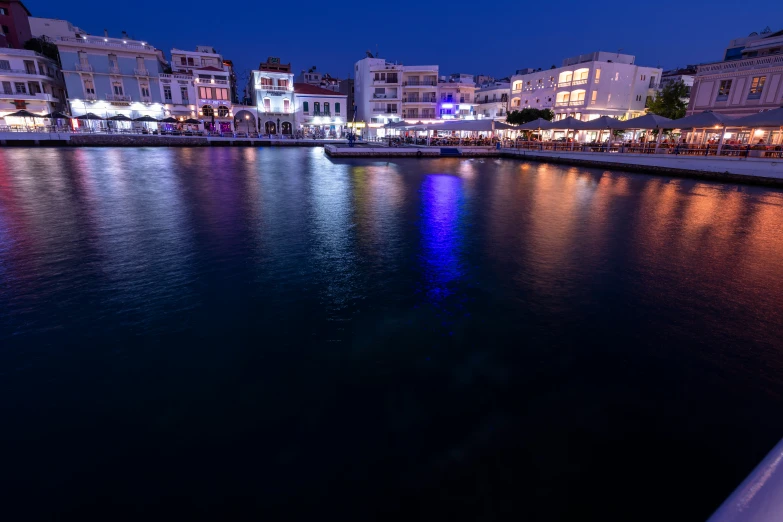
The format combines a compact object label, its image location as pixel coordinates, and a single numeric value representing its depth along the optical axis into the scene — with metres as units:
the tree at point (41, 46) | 50.25
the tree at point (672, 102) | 40.91
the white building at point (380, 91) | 58.62
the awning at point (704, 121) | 24.95
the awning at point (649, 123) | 28.08
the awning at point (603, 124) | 31.70
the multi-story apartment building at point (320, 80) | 77.37
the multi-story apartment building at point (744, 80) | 30.36
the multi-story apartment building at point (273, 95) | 55.56
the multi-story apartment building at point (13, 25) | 49.47
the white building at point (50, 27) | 54.66
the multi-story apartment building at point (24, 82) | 44.72
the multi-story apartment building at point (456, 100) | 61.72
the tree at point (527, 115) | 45.47
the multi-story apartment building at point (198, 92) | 51.25
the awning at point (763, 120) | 22.67
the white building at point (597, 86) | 47.00
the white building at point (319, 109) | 58.62
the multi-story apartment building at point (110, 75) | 46.94
